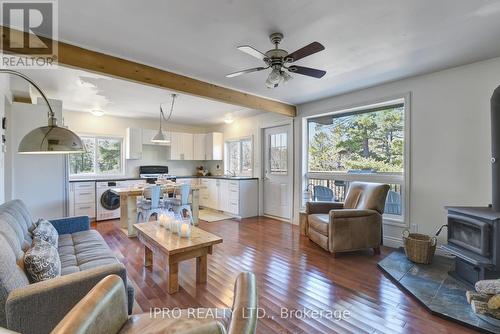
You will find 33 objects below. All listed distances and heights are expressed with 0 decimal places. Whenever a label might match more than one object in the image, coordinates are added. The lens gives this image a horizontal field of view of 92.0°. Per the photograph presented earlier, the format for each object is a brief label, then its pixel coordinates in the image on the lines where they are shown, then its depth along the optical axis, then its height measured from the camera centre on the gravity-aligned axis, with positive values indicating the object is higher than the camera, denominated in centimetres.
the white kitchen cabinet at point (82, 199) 509 -73
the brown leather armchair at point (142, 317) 86 -61
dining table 429 -68
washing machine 537 -83
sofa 123 -70
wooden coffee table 233 -81
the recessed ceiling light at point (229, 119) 607 +123
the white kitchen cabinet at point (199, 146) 720 +58
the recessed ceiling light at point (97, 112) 534 +118
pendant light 523 +59
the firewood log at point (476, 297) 203 -111
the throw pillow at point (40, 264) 154 -66
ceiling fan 204 +98
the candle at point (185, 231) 258 -71
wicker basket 293 -101
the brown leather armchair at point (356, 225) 324 -82
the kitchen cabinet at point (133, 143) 605 +55
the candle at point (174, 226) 269 -69
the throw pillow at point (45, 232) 213 -62
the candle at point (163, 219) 289 -66
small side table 418 -100
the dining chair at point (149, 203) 418 -68
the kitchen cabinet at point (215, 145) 693 +58
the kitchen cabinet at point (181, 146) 680 +55
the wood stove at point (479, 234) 220 -67
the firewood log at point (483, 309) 192 -115
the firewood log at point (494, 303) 193 -109
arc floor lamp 166 +17
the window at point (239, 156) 634 +26
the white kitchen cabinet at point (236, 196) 562 -76
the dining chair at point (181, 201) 457 -70
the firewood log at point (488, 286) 201 -102
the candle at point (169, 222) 279 -66
